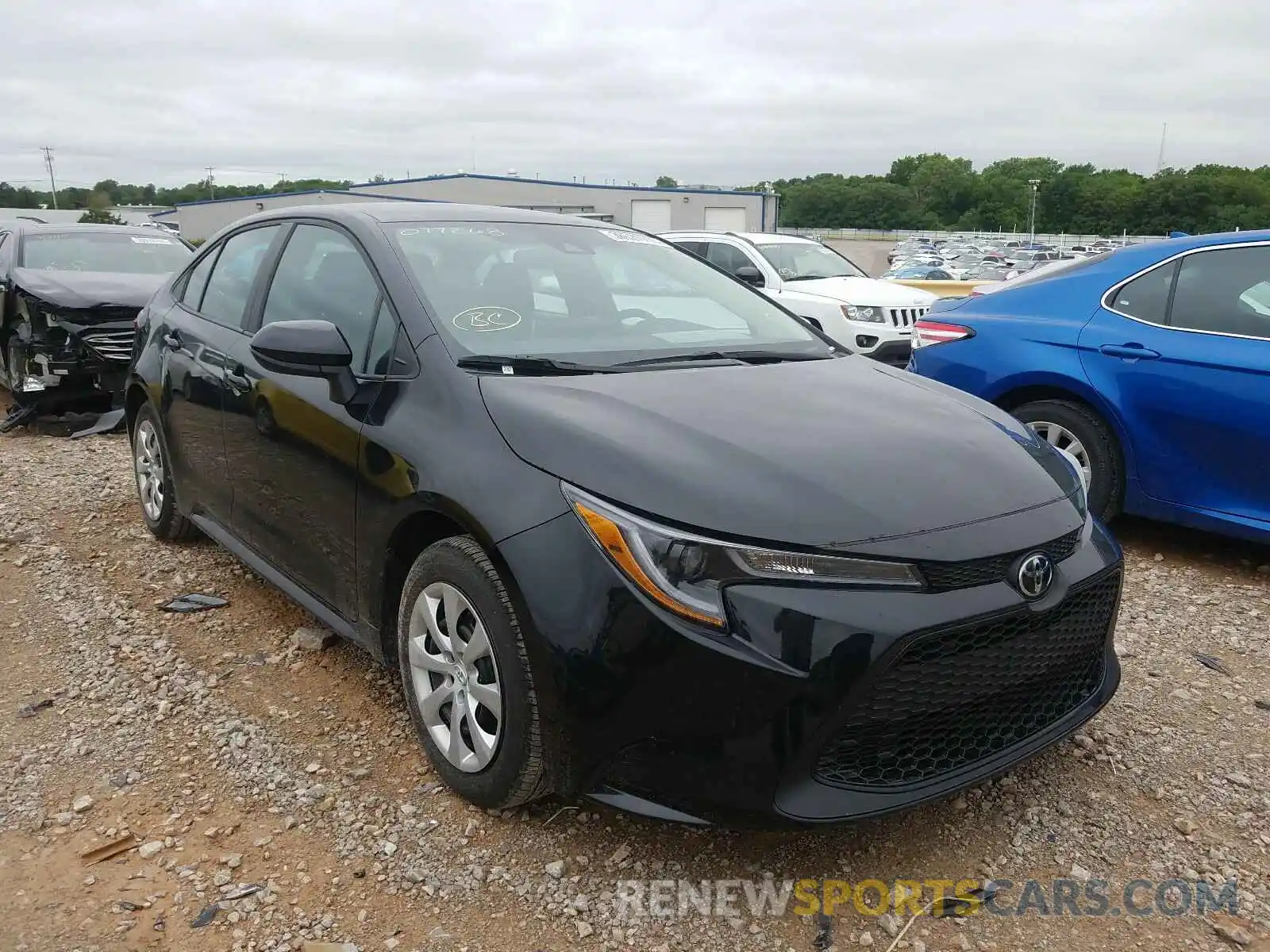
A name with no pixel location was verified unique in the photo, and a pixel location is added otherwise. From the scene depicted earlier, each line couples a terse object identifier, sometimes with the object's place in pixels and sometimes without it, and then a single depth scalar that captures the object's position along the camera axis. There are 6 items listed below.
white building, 53.50
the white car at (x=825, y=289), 10.00
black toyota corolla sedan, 2.13
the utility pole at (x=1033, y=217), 101.00
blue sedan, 4.20
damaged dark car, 7.45
